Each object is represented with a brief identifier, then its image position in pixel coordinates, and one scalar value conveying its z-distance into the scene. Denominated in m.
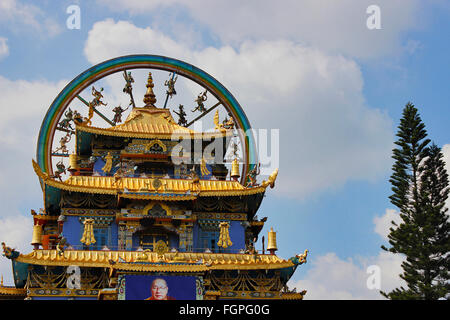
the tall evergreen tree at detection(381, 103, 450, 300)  35.91
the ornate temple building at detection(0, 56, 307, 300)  32.75
